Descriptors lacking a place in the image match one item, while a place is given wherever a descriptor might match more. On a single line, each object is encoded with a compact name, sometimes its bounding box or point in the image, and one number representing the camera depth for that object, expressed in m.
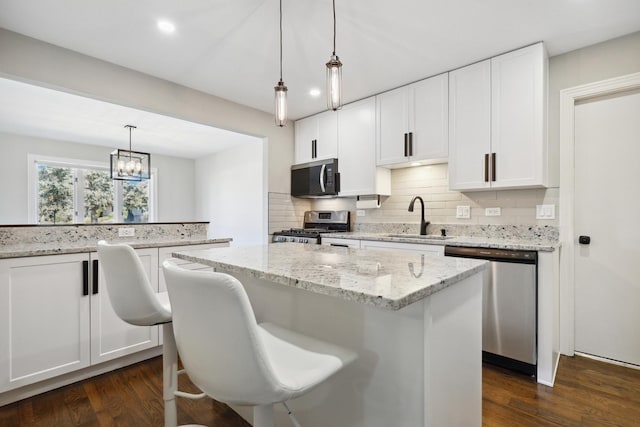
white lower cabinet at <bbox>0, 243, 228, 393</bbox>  1.88
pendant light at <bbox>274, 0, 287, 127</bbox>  1.72
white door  2.30
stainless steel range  3.54
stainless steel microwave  3.73
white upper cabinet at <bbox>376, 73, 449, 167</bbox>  2.88
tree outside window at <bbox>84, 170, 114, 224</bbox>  5.73
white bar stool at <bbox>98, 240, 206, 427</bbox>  1.39
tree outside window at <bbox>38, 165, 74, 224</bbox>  5.18
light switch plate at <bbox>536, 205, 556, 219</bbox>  2.52
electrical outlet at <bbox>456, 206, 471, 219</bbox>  2.99
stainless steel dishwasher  2.12
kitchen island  0.96
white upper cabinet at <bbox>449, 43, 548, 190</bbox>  2.38
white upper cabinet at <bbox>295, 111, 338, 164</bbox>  3.80
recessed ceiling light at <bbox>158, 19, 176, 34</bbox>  2.11
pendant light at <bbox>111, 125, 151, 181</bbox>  4.21
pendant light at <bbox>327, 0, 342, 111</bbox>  1.53
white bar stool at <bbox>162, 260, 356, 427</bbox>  0.75
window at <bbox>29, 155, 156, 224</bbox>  5.18
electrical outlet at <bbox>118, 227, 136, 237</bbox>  2.62
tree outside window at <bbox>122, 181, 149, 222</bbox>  6.20
